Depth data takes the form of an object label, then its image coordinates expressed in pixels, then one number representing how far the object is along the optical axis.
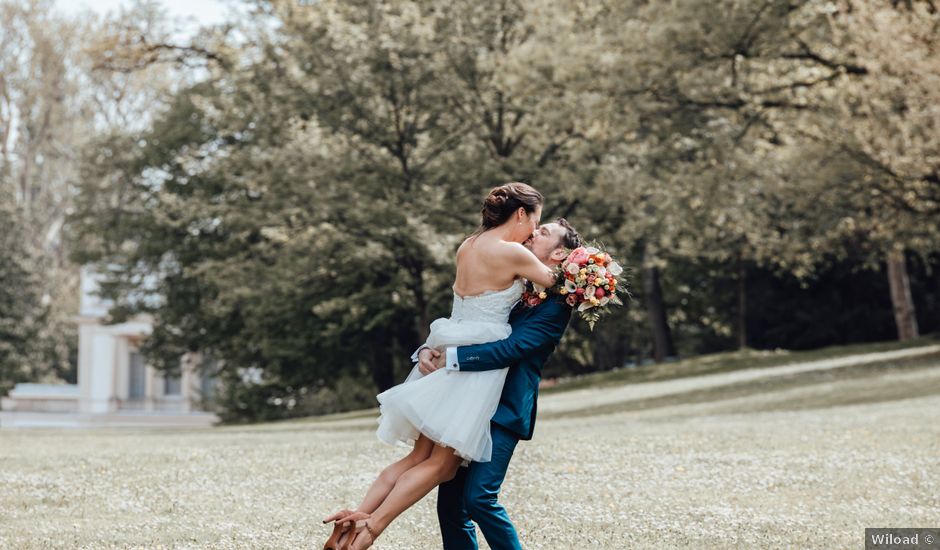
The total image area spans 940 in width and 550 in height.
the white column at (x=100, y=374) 60.38
